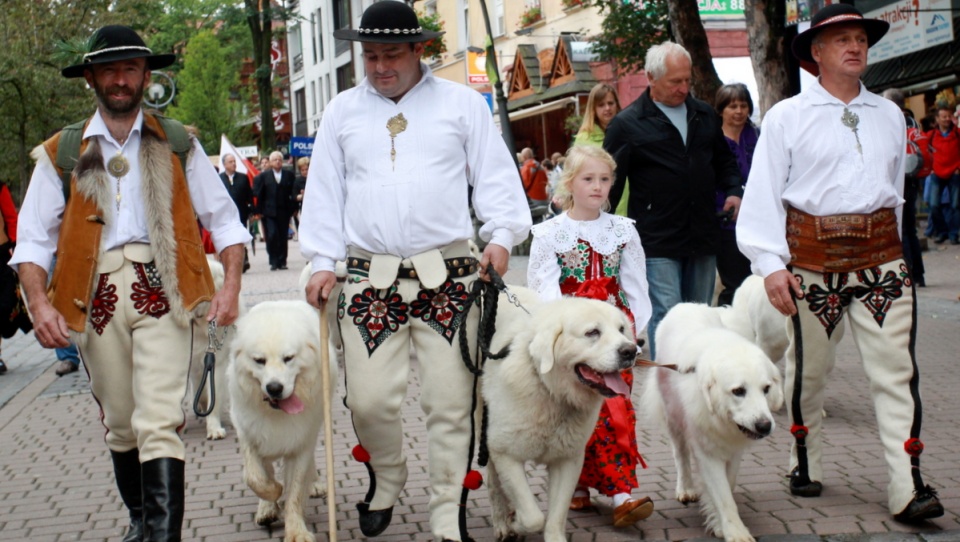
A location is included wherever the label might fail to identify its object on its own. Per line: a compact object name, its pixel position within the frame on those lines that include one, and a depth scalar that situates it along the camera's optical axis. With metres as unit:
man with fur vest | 4.67
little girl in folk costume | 5.71
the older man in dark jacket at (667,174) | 7.03
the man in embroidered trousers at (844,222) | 5.19
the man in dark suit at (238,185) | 20.86
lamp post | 25.33
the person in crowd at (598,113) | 7.87
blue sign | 38.28
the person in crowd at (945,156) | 16.95
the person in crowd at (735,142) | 8.21
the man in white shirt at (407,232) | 4.83
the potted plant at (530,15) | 34.78
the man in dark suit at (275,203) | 22.67
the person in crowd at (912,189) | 11.70
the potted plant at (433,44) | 32.19
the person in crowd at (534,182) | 23.34
